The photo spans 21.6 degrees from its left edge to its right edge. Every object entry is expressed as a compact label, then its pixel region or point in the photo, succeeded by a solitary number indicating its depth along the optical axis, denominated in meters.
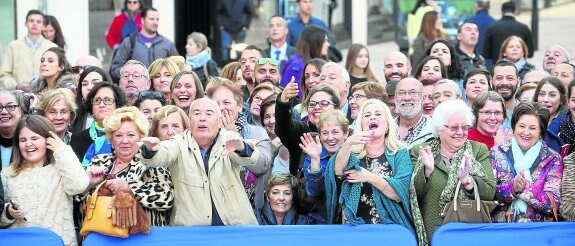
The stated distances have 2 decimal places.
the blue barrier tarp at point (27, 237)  10.55
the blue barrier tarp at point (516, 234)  10.67
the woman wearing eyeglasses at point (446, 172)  10.84
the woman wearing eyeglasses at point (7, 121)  12.23
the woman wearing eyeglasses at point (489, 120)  12.16
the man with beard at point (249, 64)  15.13
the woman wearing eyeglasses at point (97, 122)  11.92
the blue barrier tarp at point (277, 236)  10.66
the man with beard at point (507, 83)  14.22
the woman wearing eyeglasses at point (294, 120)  11.84
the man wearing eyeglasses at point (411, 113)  12.29
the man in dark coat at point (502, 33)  19.83
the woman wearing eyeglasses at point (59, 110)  12.54
